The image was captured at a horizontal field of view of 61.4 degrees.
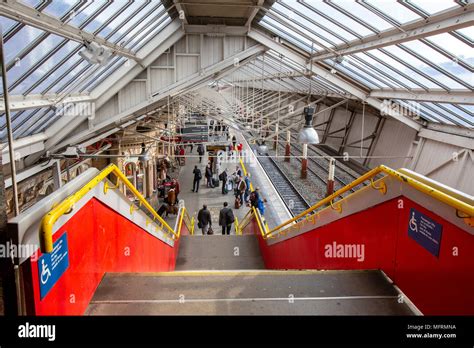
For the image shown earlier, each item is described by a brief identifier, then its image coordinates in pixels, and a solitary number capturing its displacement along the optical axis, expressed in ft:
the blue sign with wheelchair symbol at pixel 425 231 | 8.96
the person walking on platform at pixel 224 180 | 56.34
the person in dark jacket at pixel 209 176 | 59.57
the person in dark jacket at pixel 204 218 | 37.27
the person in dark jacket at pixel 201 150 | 72.99
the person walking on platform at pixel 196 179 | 57.26
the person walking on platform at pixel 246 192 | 52.95
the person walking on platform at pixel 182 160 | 77.82
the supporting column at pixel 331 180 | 47.67
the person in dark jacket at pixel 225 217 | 36.68
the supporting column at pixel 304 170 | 66.64
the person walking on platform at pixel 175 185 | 48.90
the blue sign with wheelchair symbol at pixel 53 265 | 7.09
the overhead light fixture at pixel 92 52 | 20.53
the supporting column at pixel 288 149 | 74.27
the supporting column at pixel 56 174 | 30.86
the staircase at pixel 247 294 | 9.65
